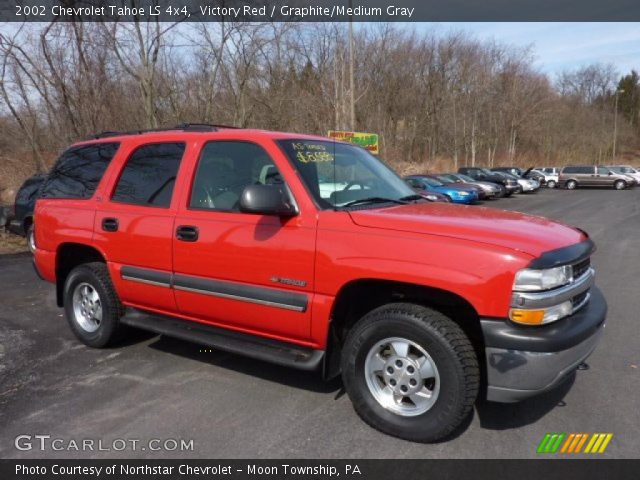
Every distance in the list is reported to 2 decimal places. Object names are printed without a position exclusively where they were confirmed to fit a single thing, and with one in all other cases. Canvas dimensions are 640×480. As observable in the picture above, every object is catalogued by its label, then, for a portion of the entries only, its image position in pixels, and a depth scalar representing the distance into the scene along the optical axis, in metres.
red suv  2.81
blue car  21.84
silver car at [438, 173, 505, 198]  26.70
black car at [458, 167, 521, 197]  30.08
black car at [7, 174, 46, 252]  10.90
